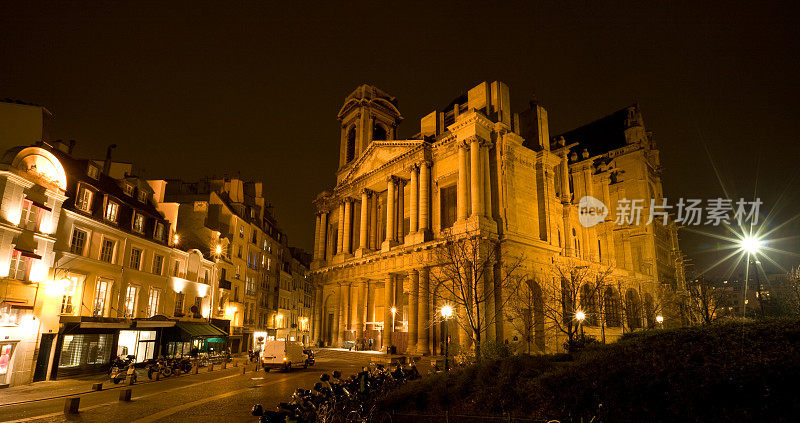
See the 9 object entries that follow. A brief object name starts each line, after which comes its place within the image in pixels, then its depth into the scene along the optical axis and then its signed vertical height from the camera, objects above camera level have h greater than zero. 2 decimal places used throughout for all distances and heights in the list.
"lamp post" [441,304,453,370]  23.00 +0.40
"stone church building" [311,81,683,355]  38.03 +10.57
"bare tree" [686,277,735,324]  41.61 +2.62
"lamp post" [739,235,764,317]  22.48 +4.01
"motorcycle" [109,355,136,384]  22.51 -2.88
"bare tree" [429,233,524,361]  33.19 +3.71
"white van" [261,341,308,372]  27.86 -2.44
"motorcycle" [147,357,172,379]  24.82 -2.98
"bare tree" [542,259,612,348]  34.34 +2.76
